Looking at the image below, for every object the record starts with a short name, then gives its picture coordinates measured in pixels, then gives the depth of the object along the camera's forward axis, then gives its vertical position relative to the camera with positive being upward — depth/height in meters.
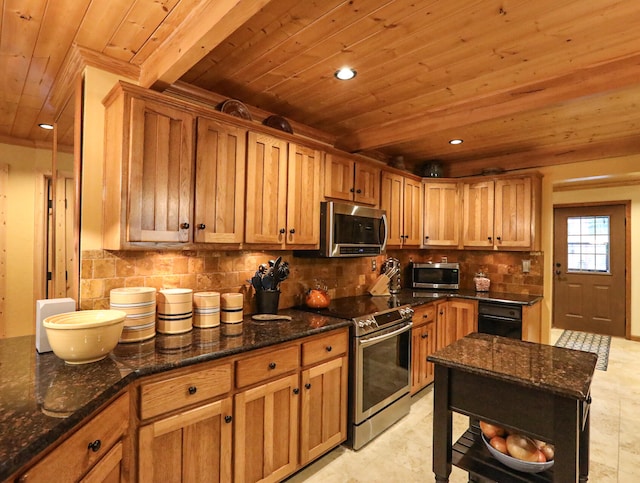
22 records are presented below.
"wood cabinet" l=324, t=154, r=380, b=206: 3.01 +0.57
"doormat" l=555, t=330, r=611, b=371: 4.81 -1.45
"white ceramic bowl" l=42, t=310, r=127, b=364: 1.48 -0.40
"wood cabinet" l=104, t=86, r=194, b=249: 1.90 +0.39
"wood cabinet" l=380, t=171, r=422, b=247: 3.72 +0.40
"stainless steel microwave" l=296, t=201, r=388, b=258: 2.90 +0.11
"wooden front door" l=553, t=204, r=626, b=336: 5.70 -0.39
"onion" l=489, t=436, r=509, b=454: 1.68 -0.93
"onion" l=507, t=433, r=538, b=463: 1.61 -0.92
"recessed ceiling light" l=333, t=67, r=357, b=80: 2.23 +1.07
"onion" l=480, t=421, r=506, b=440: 1.74 -0.90
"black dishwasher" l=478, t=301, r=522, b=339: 3.59 -0.75
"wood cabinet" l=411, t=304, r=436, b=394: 3.37 -0.96
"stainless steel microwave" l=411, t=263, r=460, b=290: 4.21 -0.37
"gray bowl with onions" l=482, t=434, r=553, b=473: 1.57 -0.96
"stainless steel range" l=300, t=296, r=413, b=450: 2.57 -0.93
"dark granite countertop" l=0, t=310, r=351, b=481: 1.02 -0.53
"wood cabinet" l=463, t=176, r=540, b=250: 3.94 +0.35
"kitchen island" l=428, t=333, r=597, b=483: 1.44 -0.68
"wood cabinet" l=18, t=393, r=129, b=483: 1.05 -0.69
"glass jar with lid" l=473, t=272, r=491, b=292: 4.20 -0.46
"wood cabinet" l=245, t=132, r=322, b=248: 2.44 +0.37
